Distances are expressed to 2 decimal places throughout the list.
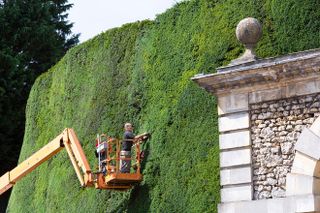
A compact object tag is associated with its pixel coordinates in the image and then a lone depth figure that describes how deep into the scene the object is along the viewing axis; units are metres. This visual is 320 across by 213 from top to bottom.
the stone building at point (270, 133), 13.83
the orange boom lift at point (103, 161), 17.30
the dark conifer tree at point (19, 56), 30.89
